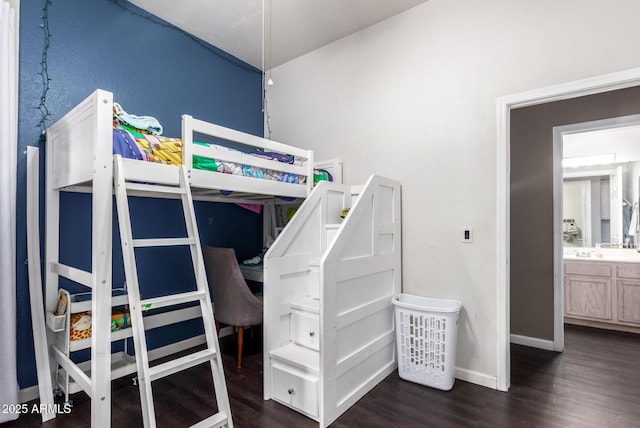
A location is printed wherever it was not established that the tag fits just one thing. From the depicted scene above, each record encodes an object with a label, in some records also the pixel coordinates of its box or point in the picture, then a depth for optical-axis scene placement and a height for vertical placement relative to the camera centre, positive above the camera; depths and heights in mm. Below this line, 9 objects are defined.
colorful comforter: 1737 +346
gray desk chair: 2625 -633
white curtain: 1917 -24
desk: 3021 -523
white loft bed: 1541 +195
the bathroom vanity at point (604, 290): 3545 -843
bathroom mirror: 3910 +322
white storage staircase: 1974 -582
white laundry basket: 2271 -891
